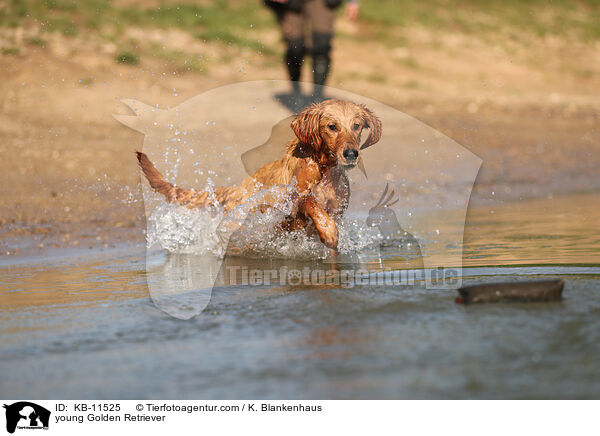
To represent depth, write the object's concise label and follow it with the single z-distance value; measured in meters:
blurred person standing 9.41
